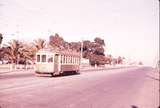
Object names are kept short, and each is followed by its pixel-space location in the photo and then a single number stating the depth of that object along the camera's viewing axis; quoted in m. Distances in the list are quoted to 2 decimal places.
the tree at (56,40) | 95.07
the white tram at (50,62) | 28.72
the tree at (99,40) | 100.93
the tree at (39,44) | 58.03
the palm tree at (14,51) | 48.34
